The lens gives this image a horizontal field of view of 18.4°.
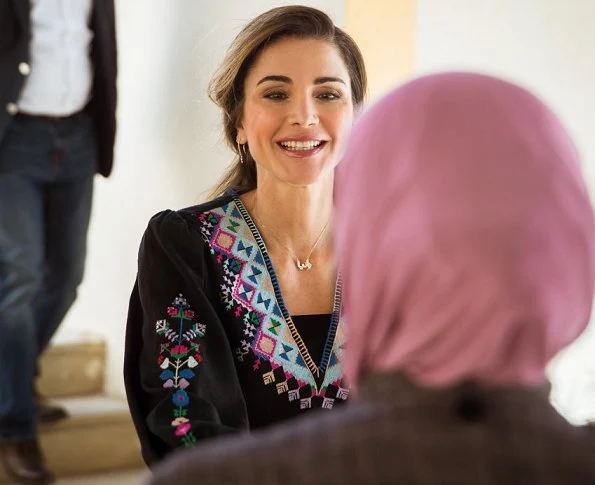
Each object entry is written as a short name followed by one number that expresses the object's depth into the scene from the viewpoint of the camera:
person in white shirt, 2.29
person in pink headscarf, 1.22
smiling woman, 2.01
